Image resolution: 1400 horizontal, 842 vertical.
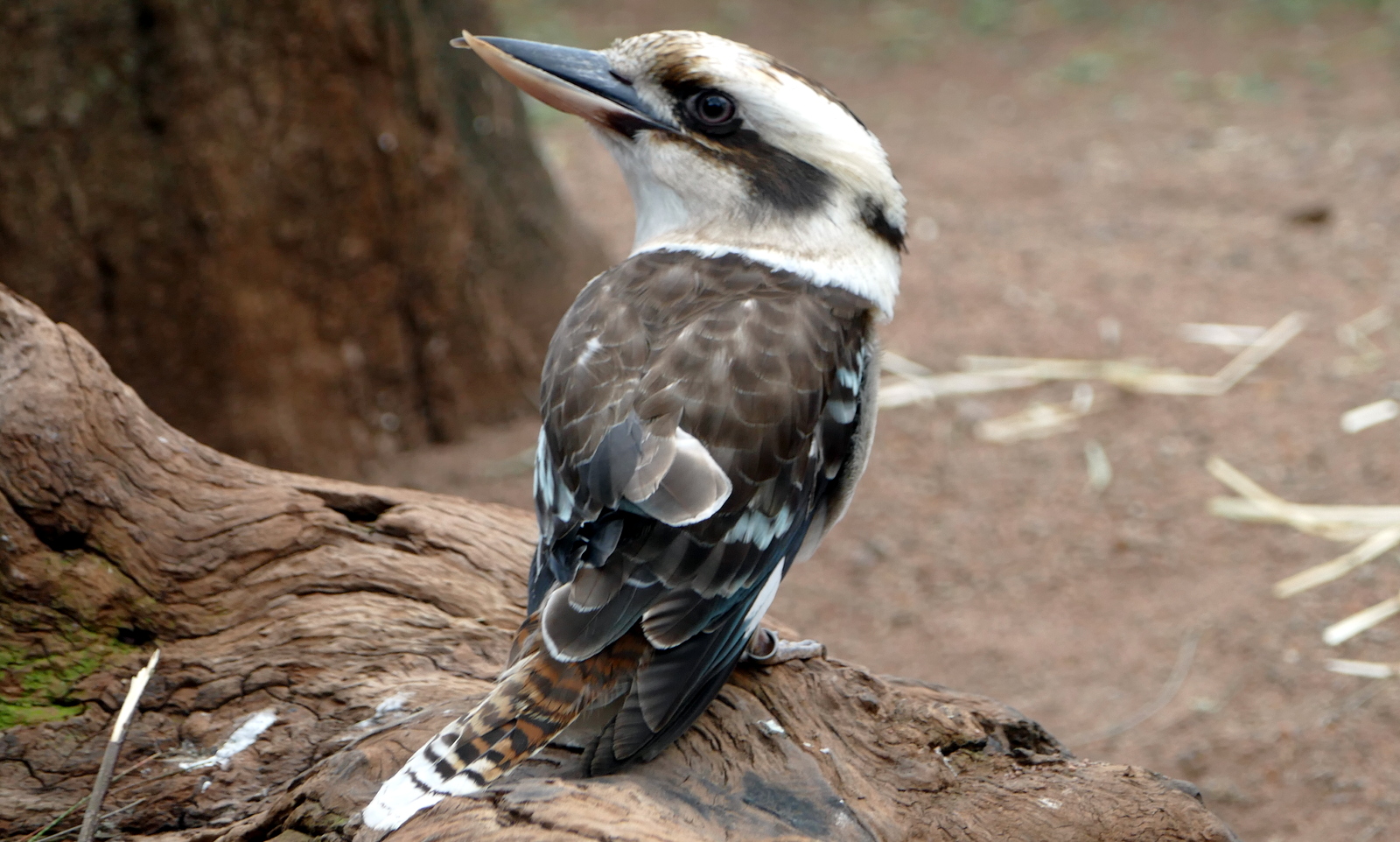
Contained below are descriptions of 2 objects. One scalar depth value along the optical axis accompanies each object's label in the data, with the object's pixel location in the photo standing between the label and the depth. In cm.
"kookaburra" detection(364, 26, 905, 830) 444
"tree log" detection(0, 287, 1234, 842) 452
